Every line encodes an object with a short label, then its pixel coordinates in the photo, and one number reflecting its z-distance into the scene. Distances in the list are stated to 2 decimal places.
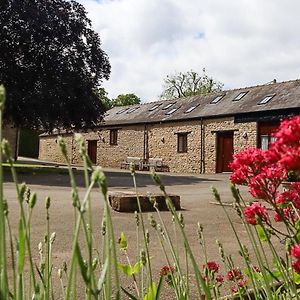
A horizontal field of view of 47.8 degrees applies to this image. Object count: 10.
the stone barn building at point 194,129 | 20.16
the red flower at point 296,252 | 1.06
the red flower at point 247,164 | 1.23
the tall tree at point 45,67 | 16.72
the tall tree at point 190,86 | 44.90
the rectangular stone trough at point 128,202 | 7.17
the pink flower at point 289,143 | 0.83
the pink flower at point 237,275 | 1.72
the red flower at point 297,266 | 1.13
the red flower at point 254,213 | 1.38
